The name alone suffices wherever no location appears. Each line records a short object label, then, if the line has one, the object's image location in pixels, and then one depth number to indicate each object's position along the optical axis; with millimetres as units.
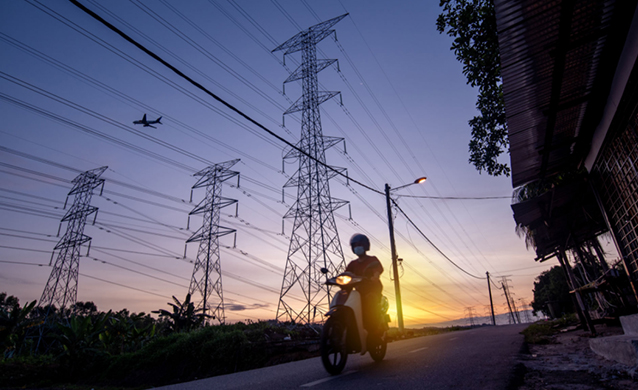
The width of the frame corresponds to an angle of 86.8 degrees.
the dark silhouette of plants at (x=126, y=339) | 16109
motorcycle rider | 4621
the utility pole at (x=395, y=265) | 18291
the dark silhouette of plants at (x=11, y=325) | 22484
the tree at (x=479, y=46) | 7805
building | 3674
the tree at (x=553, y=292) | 26203
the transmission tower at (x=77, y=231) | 31625
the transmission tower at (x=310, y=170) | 21859
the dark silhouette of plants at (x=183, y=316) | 19844
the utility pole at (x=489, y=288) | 59600
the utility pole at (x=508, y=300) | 71875
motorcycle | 4066
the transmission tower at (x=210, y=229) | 27109
